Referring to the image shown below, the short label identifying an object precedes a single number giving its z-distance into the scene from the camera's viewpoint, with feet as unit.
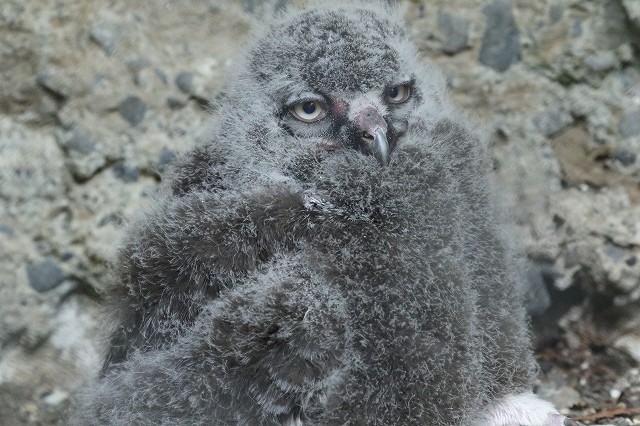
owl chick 9.71
